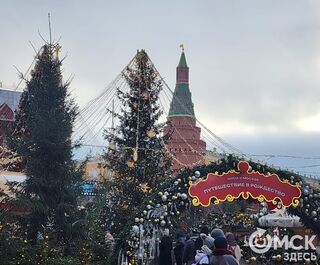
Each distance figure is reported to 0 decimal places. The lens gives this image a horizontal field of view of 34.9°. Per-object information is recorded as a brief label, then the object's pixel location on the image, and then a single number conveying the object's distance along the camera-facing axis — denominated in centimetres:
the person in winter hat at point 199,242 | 1246
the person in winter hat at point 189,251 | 1265
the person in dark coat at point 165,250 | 1359
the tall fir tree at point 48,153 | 1415
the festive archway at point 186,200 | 1398
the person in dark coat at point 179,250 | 1421
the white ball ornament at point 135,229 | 1361
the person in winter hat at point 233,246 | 1152
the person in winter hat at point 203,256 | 844
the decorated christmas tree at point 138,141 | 2358
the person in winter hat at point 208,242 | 896
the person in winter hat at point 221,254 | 669
